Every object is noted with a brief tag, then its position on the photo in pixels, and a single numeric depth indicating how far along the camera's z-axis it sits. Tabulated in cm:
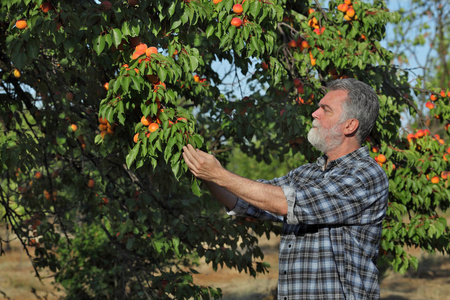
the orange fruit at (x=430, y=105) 500
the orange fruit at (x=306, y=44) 455
